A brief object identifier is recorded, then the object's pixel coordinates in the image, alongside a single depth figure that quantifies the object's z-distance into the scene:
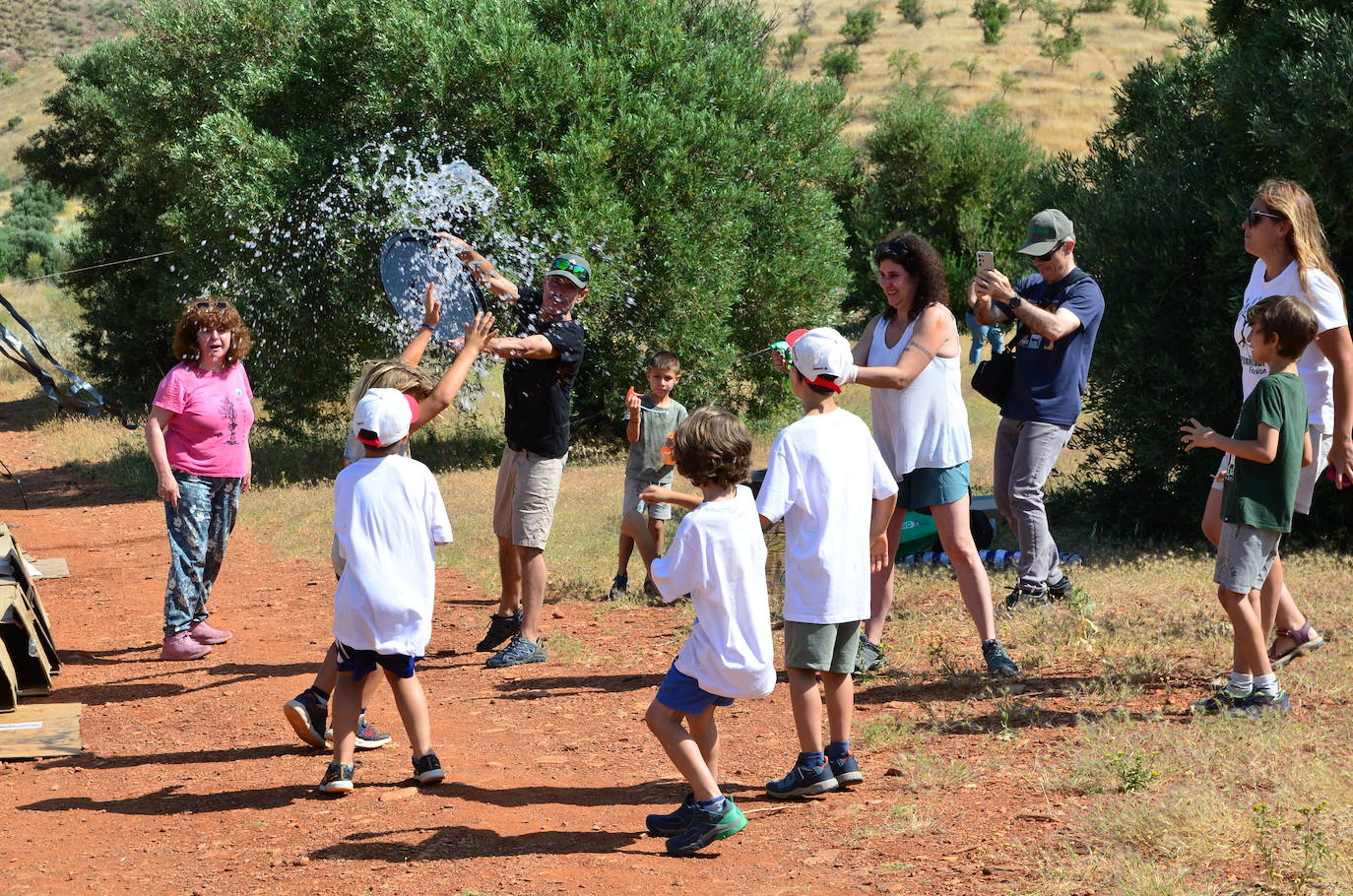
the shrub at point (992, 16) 59.66
